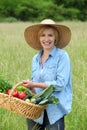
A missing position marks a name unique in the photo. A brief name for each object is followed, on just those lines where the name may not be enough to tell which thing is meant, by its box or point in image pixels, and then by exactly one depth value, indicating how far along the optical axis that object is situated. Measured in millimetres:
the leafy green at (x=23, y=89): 3145
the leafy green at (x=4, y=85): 3229
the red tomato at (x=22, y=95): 3117
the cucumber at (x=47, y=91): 3060
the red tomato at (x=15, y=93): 3102
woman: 3227
